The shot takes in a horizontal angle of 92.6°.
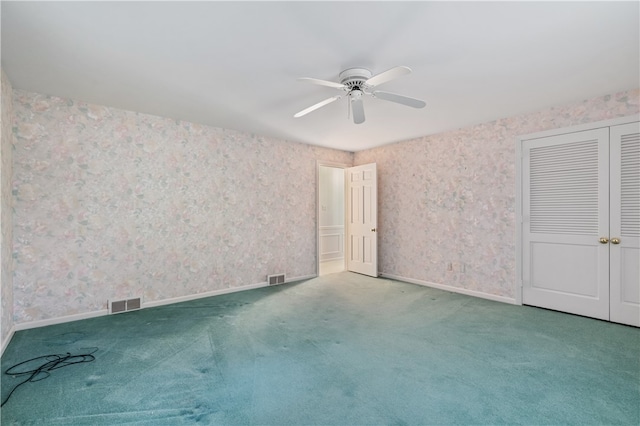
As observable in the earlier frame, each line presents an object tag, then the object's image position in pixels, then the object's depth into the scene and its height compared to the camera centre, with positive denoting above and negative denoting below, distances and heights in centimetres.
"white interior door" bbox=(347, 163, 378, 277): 541 -16
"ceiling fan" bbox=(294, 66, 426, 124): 235 +101
